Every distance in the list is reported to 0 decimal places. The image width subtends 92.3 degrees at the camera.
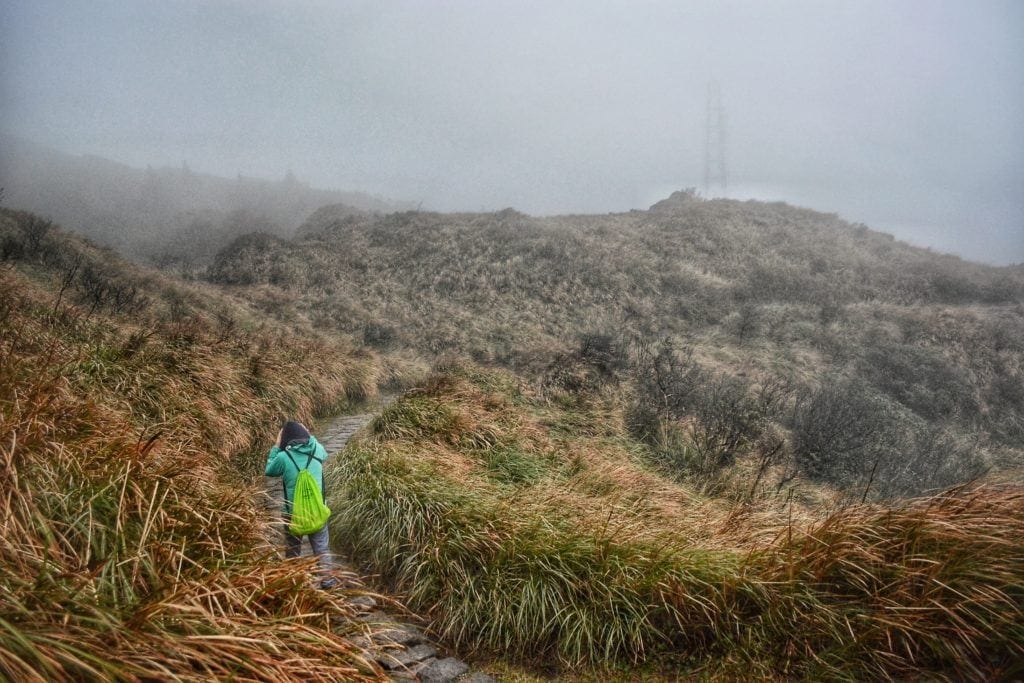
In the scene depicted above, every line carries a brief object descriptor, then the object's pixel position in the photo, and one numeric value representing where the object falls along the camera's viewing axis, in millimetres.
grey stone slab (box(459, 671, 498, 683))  3378
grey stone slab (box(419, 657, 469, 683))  3316
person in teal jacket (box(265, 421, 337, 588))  4074
